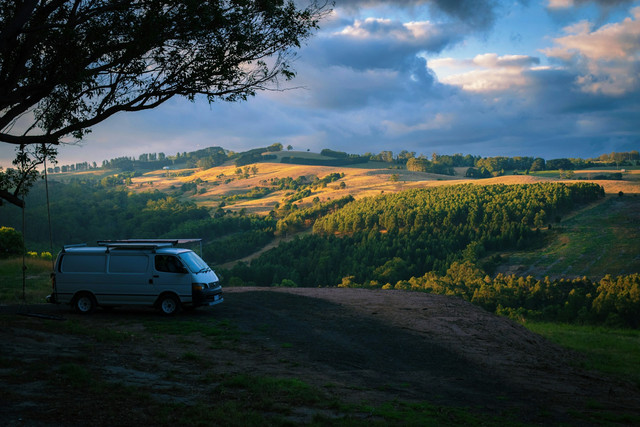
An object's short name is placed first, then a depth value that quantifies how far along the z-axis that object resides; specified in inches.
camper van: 644.1
